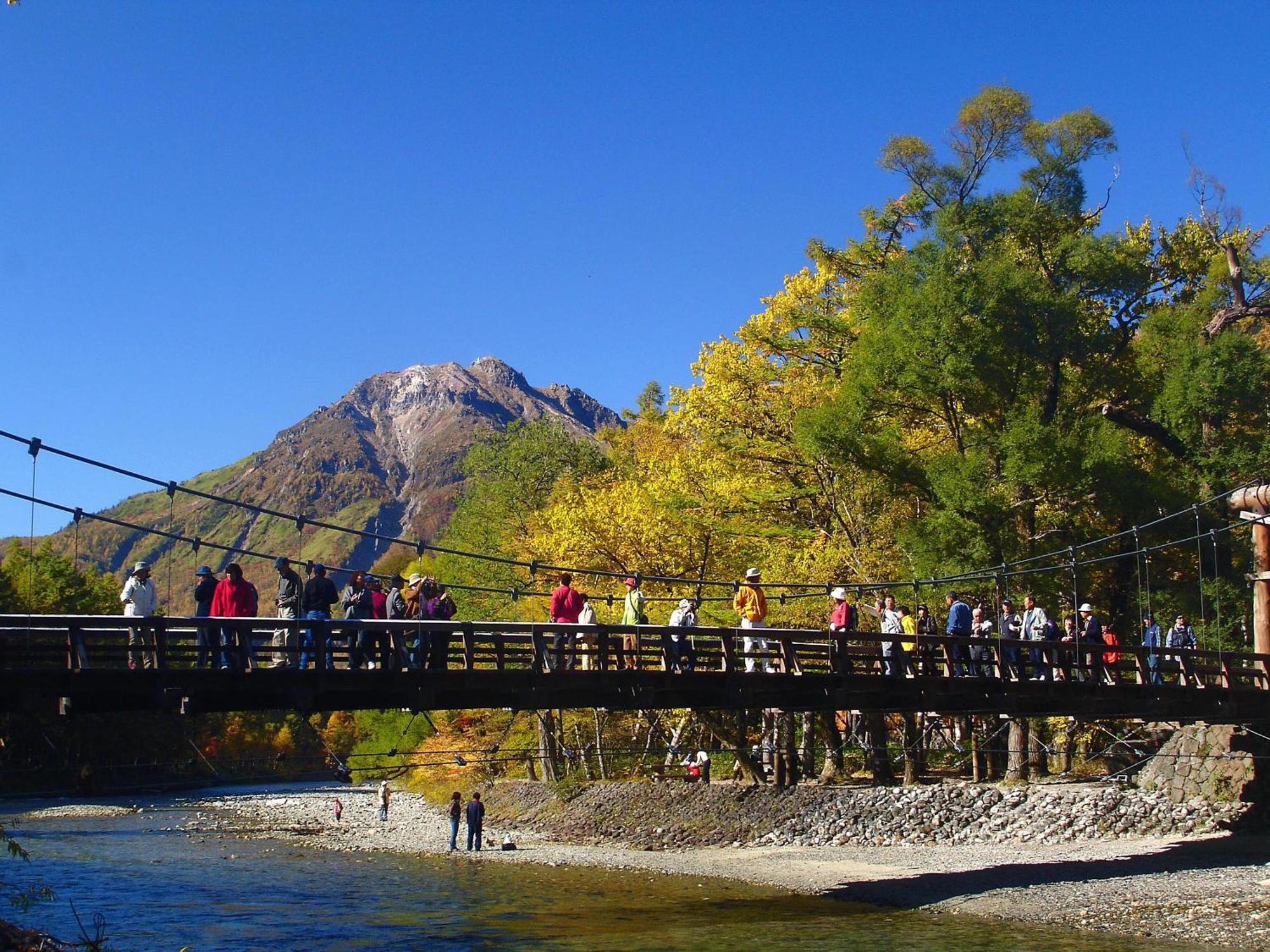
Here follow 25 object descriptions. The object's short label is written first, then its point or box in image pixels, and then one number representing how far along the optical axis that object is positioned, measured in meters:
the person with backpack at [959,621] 22.78
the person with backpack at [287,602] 17.12
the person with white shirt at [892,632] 21.50
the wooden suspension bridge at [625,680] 16.47
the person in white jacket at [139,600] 16.84
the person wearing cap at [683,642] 19.78
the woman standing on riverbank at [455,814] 33.47
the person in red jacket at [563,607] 19.39
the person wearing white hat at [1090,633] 23.56
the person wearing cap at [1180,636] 25.81
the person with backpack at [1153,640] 23.23
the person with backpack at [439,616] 18.47
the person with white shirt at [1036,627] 24.06
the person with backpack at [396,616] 18.11
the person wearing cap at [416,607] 18.27
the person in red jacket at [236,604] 17.05
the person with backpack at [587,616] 20.67
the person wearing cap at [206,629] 16.78
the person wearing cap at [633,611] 20.30
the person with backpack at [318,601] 17.19
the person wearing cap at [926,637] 21.58
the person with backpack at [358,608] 17.98
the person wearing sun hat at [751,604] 21.09
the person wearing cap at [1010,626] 22.92
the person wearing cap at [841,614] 21.91
